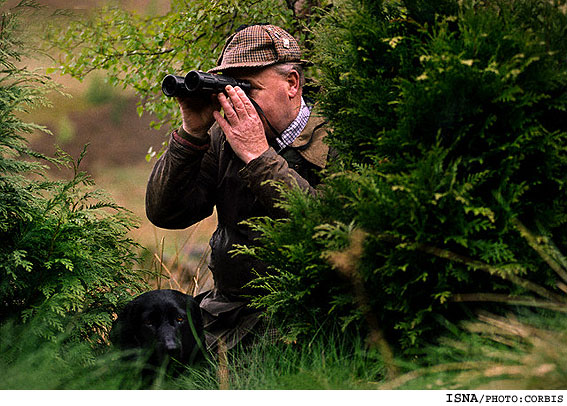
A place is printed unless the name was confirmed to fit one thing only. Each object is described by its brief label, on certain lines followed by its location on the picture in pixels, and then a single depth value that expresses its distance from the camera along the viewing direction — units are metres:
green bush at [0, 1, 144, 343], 6.96
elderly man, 7.82
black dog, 7.46
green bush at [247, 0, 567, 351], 5.29
